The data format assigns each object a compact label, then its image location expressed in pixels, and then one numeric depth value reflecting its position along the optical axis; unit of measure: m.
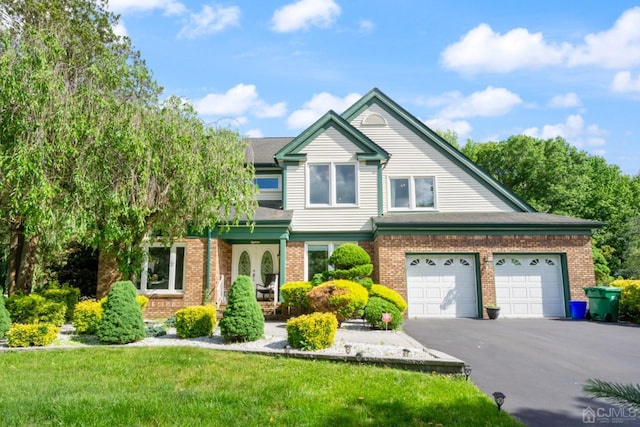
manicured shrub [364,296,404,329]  10.31
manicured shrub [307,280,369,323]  10.17
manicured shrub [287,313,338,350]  7.26
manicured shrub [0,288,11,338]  8.48
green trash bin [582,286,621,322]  12.73
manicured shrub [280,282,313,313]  11.75
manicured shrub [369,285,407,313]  10.98
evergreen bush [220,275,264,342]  8.07
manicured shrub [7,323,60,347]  8.02
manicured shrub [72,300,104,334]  9.24
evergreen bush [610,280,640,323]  12.38
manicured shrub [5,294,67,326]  9.77
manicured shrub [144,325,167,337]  9.37
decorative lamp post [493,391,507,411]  4.41
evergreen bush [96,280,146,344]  8.27
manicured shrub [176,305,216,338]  9.01
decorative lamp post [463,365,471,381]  5.89
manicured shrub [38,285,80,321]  11.00
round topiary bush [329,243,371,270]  11.91
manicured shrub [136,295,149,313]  11.18
